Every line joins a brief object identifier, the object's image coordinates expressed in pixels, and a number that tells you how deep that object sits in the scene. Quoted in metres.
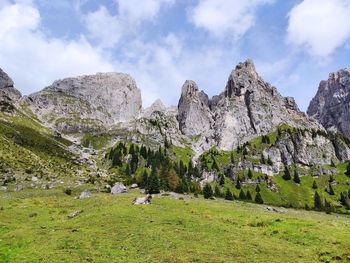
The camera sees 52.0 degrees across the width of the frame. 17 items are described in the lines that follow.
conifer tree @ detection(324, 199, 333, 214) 173.00
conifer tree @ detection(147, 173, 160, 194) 113.58
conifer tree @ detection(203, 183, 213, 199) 143.60
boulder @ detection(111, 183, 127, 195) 103.53
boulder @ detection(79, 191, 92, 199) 76.26
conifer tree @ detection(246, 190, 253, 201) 188.27
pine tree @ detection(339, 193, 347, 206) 194.15
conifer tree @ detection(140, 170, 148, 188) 156.34
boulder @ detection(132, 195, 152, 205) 60.34
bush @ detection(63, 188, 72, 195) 96.89
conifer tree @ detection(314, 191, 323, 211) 179.38
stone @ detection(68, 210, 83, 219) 52.22
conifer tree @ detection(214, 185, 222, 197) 185.89
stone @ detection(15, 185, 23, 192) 96.09
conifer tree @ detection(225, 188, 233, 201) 169.45
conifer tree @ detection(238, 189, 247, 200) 187.25
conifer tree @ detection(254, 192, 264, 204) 177.75
